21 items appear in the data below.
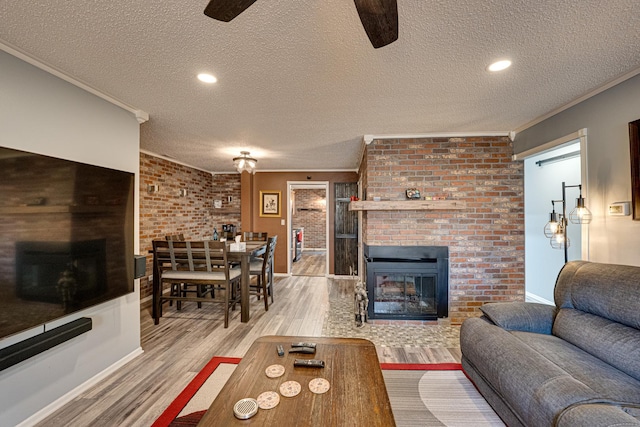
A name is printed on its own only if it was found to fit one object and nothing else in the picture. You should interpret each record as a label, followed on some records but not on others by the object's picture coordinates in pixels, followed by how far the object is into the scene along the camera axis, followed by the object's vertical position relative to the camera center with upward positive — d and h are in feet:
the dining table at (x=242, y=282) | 10.46 -2.53
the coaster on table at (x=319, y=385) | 4.17 -2.68
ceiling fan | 3.08 +2.47
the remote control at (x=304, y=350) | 5.35 -2.65
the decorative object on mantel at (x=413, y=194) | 10.34 +0.93
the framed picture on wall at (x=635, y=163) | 6.05 +1.26
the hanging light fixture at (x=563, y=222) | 7.26 -0.11
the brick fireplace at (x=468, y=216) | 10.38 +0.08
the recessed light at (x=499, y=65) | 5.62 +3.28
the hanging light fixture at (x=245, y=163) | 12.69 +2.63
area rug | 5.45 -4.11
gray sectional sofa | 3.86 -2.56
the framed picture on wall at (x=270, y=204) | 18.58 +0.97
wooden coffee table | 3.57 -2.70
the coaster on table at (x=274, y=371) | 4.57 -2.68
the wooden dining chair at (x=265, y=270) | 11.76 -2.39
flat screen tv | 4.76 -0.41
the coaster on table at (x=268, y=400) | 3.83 -2.68
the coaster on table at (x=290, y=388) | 4.09 -2.68
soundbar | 4.78 -2.46
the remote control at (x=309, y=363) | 4.82 -2.65
